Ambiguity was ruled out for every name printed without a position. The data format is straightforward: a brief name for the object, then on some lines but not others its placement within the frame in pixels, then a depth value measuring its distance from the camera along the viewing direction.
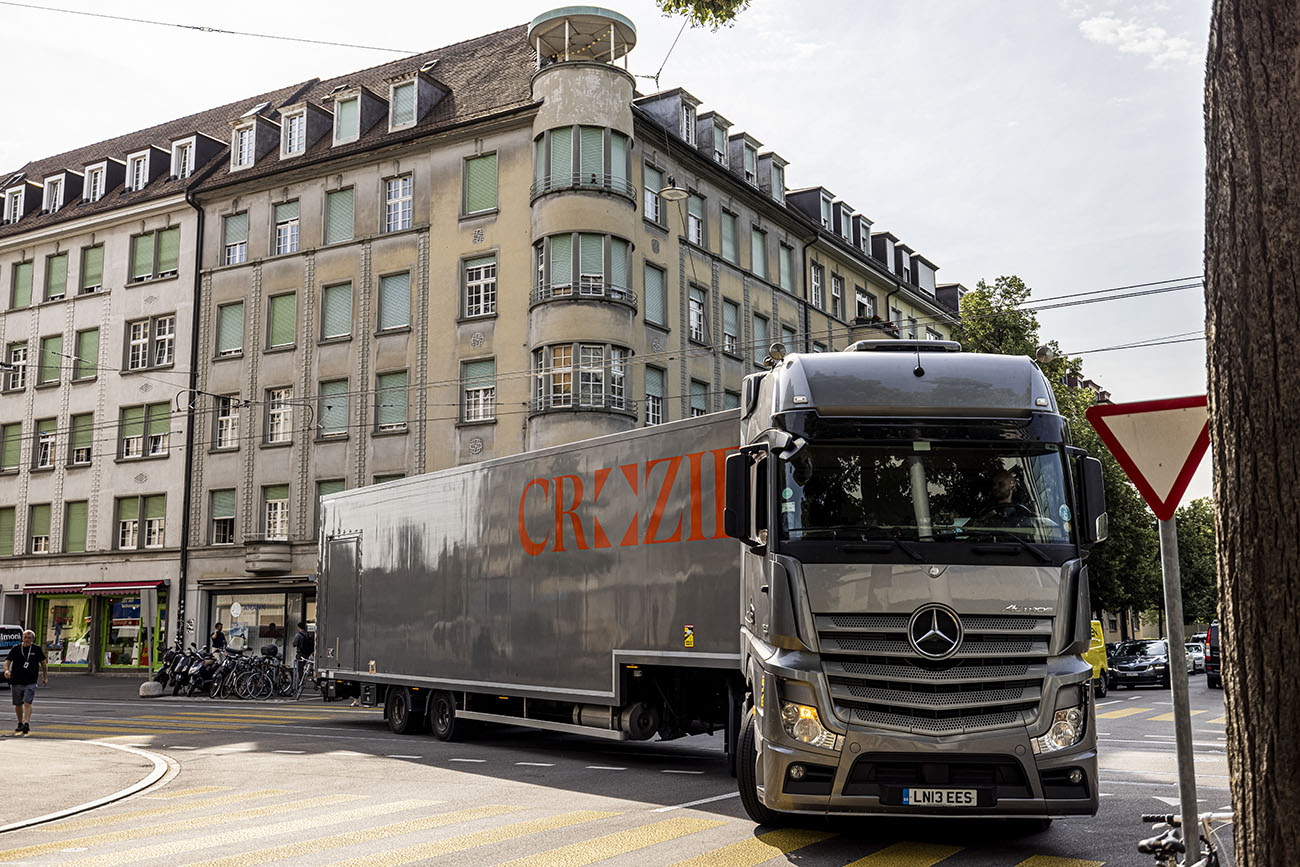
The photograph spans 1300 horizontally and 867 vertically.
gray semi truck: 7.85
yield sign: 6.37
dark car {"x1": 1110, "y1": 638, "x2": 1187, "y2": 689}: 36.28
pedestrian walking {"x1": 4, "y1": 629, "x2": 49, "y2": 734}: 19.64
